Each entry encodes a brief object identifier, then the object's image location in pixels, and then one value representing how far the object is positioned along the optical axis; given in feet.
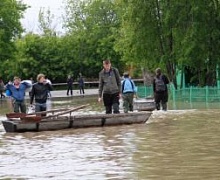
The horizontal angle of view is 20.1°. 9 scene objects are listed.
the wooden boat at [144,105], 81.30
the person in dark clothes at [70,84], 170.37
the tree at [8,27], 178.60
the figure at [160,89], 78.69
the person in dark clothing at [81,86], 180.34
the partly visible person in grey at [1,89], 163.52
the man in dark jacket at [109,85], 60.49
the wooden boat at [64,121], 55.06
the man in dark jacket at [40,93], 61.36
